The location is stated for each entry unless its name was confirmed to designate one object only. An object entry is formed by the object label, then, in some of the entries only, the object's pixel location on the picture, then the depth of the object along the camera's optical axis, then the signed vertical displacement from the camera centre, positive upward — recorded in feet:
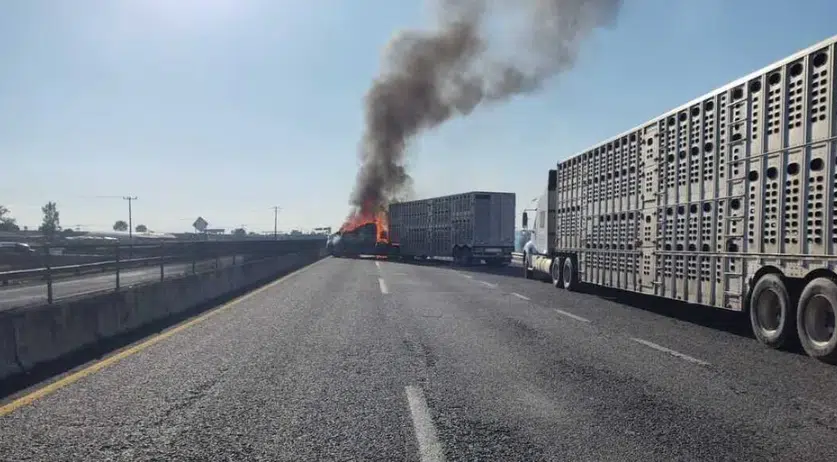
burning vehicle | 150.10 -2.53
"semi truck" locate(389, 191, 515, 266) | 111.34 +0.74
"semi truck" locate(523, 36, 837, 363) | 26.25 +1.52
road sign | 189.10 +1.38
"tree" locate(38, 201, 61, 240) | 340.65 +7.51
